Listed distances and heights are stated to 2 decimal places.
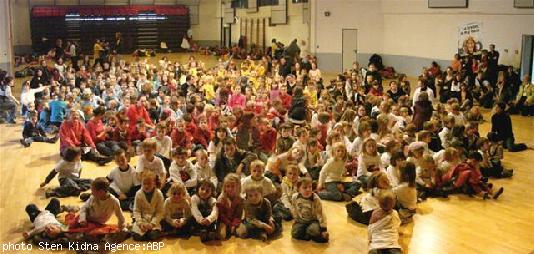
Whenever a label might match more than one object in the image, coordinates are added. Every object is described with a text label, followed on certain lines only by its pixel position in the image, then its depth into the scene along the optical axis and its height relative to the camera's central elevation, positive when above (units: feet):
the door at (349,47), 71.77 -0.02
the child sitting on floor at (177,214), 20.58 -6.12
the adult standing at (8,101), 43.08 -4.27
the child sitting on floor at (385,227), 18.11 -5.76
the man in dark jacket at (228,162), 24.85 -5.02
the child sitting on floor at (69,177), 25.54 -6.00
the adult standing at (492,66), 49.83 -1.63
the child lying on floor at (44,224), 20.17 -6.44
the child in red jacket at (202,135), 31.89 -4.93
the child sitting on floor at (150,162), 23.90 -4.89
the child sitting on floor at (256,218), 20.88 -6.30
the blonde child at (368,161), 25.57 -5.17
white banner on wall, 57.16 +0.93
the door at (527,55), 51.72 -0.69
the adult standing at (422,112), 35.99 -4.08
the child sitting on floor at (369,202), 20.92 -6.03
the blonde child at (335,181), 25.29 -5.99
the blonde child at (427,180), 25.66 -6.03
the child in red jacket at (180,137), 30.42 -4.82
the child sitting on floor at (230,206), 20.77 -5.88
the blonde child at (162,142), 28.22 -4.75
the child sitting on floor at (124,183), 23.40 -5.65
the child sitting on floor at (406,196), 22.47 -5.88
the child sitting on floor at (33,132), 36.22 -5.57
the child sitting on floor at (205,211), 20.68 -5.97
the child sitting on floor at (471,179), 26.03 -6.02
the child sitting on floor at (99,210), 19.99 -5.73
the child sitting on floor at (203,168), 24.16 -5.15
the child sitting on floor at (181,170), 23.80 -5.15
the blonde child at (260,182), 22.03 -5.28
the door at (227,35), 102.53 +2.05
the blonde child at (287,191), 22.24 -5.73
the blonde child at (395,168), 23.48 -5.01
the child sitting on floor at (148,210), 20.49 -5.95
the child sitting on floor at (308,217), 20.63 -6.20
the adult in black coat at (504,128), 34.37 -4.86
